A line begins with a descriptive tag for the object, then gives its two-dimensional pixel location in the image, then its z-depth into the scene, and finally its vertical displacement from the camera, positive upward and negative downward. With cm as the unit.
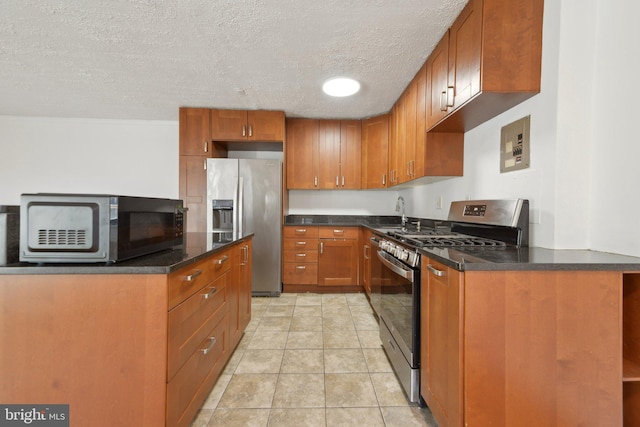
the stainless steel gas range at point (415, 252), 140 -25
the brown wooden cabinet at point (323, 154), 356 +80
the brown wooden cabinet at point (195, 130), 319 +99
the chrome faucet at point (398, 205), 324 +9
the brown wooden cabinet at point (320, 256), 331 -59
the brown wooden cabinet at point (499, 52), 135 +88
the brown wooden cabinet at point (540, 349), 96 -51
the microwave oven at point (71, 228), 96 -8
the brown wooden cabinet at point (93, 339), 95 -51
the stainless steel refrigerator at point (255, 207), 313 +3
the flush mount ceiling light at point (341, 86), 244 +123
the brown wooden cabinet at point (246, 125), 321 +107
